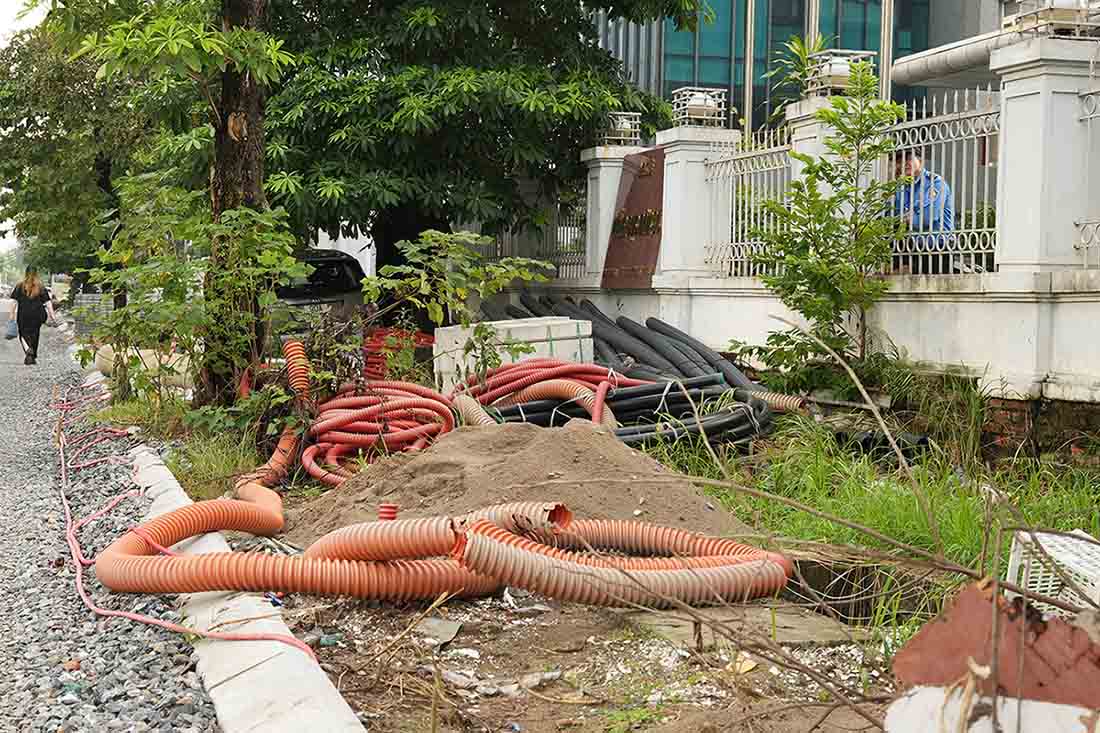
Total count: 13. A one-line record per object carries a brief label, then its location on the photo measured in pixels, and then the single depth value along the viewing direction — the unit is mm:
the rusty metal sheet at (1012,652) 1906
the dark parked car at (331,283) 17906
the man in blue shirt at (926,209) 9680
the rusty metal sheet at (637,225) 14266
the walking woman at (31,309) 23297
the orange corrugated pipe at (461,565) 4930
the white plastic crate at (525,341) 10797
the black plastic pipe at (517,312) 15384
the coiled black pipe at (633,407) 9312
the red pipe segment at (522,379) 9711
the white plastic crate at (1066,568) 3693
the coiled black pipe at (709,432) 8758
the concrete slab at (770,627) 4924
